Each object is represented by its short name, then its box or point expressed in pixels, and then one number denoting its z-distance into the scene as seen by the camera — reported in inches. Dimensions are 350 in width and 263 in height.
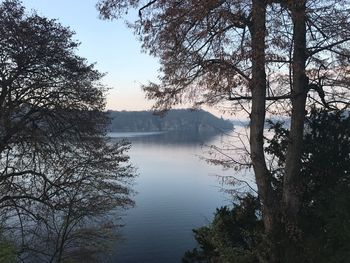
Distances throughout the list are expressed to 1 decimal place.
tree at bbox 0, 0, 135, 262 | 596.7
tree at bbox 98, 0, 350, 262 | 296.4
